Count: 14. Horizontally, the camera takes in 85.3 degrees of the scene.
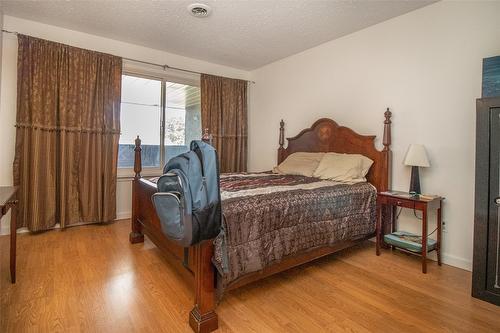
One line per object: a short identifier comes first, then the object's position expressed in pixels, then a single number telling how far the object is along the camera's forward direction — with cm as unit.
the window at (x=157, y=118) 390
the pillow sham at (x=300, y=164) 339
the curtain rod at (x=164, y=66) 379
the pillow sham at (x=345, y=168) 293
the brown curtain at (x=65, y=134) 305
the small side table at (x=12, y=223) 184
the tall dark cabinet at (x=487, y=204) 184
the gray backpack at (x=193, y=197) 138
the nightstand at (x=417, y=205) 230
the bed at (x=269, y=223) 158
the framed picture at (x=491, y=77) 191
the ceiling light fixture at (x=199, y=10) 268
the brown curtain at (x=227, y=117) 436
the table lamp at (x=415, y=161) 248
